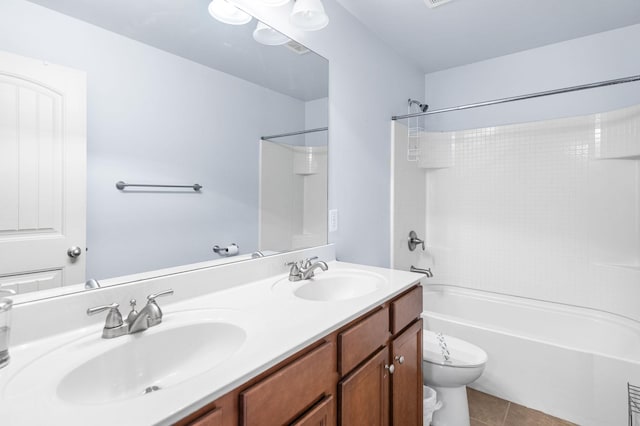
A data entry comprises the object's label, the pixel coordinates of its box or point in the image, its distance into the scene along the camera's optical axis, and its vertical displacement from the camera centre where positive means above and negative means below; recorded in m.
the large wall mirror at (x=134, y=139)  0.84 +0.23
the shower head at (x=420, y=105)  2.72 +0.91
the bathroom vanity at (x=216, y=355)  0.60 -0.33
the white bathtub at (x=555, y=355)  1.71 -0.84
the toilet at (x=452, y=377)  1.69 -0.87
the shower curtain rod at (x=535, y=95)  1.69 +0.68
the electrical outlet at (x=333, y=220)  1.87 -0.05
